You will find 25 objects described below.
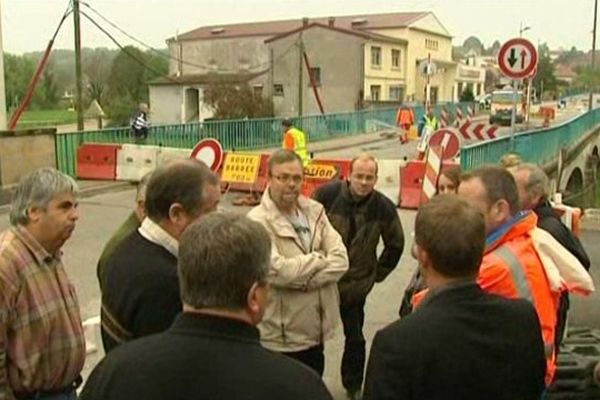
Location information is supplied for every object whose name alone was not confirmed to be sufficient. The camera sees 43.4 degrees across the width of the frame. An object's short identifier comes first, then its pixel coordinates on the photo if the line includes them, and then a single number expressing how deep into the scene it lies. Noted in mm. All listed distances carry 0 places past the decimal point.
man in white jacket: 4340
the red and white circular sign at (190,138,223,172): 13823
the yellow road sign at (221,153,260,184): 16094
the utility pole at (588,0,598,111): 53656
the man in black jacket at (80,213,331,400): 1826
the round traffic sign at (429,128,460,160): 12688
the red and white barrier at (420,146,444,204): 11336
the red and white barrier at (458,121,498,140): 17844
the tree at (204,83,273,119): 46719
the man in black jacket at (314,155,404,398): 5301
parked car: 65500
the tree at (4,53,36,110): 69500
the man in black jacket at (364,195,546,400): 2406
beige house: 59719
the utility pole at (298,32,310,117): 38859
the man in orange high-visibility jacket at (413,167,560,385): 2949
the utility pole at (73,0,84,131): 20453
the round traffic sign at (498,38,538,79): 11031
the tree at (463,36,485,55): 161875
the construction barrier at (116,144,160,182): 17859
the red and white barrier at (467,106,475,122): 48531
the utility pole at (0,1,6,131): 17234
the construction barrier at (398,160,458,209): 14852
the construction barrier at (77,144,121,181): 18297
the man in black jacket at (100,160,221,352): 2787
